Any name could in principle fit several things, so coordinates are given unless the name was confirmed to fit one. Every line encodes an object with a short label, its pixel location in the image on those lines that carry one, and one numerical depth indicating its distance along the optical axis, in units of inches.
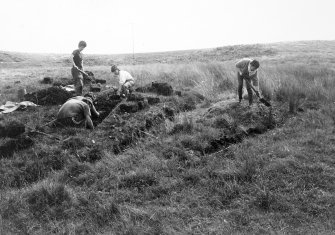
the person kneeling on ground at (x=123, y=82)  361.1
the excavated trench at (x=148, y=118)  261.4
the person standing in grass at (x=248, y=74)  302.5
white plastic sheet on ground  333.4
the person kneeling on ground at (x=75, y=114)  290.5
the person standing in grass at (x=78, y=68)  343.0
